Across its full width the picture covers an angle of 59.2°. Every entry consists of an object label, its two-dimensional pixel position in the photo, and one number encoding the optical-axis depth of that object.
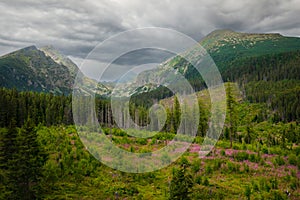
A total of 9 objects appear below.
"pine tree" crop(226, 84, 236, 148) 41.28
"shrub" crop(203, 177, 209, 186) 20.32
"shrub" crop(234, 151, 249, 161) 28.42
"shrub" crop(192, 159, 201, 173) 23.75
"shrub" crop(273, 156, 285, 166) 26.84
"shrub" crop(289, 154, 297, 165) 26.94
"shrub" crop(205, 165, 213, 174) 23.56
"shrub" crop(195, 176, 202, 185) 20.67
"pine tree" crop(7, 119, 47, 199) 15.09
